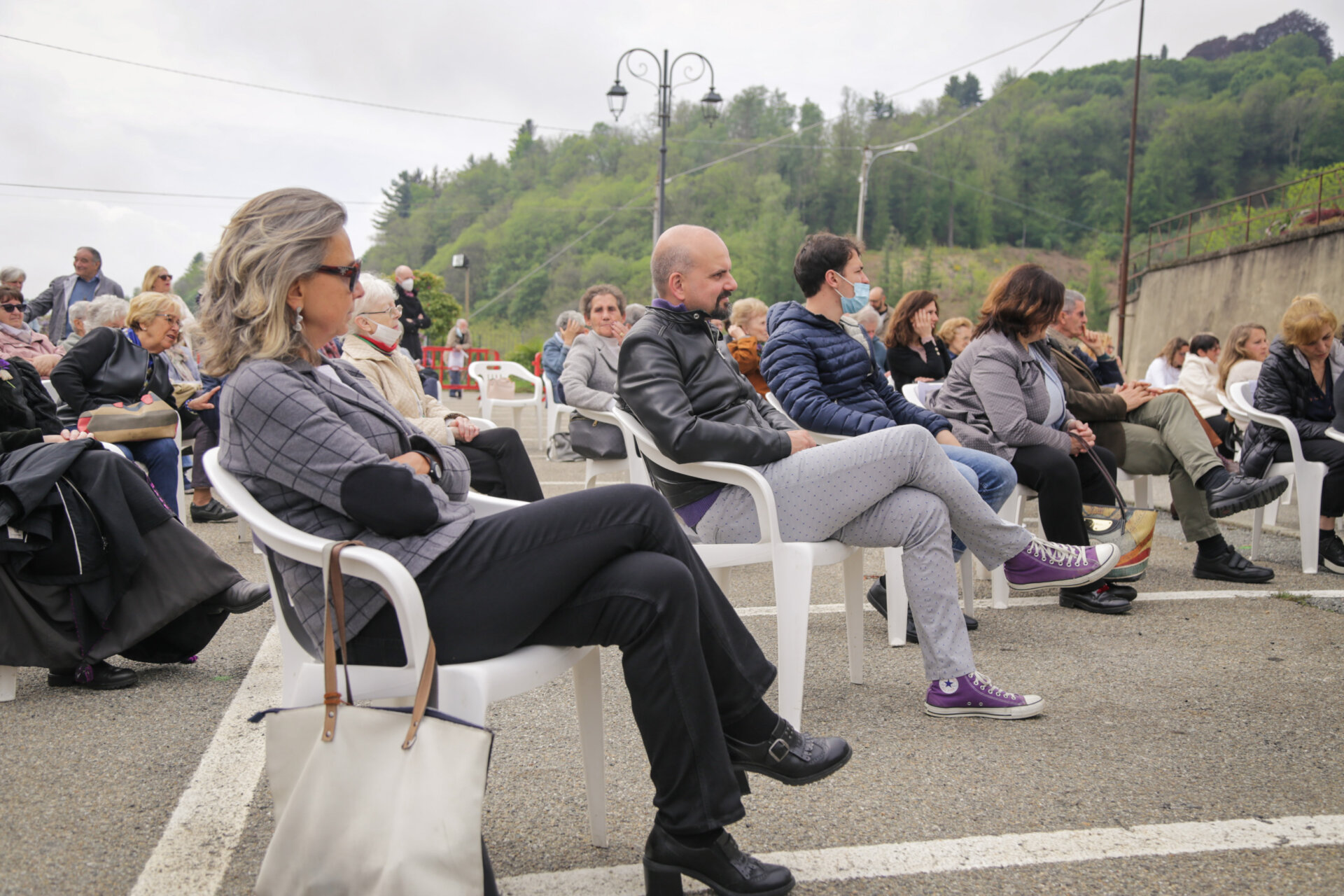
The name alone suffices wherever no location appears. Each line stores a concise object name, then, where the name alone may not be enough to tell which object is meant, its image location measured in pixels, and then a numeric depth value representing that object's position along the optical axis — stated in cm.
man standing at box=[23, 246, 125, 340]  969
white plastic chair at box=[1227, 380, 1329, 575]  534
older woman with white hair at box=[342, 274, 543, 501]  459
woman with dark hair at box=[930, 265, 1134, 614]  446
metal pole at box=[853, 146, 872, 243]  3041
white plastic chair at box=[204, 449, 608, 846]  179
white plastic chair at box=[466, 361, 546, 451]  1096
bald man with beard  306
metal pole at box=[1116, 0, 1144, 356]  2795
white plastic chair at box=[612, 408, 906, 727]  288
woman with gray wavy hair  190
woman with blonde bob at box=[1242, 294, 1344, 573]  554
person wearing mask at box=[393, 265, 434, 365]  1278
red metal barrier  2950
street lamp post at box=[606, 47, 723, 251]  1922
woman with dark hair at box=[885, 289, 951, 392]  686
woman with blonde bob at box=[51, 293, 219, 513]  559
